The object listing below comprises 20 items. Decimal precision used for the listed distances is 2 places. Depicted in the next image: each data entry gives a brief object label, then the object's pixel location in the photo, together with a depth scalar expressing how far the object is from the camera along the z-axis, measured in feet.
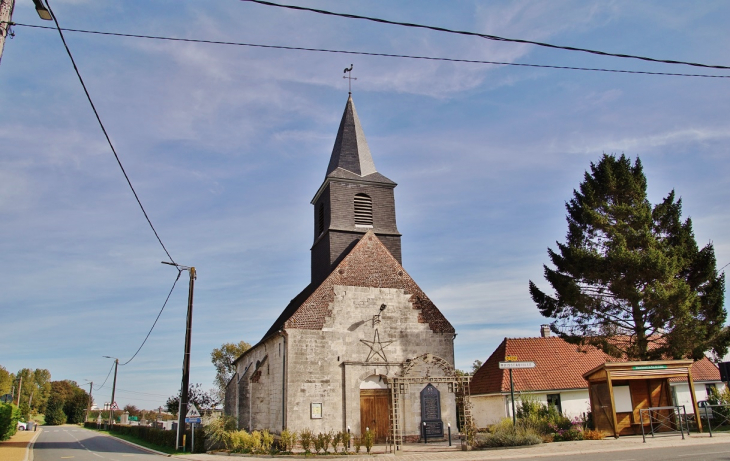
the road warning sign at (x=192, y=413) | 64.59
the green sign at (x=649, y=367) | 55.21
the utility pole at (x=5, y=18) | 25.16
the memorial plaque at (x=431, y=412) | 65.51
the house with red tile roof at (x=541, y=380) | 84.43
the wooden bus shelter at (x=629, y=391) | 55.21
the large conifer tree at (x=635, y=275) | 66.49
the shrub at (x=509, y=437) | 52.65
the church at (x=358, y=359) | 63.21
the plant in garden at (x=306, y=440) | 55.31
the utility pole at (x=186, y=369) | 67.92
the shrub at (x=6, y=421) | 93.56
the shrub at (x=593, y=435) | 55.18
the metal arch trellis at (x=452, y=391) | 55.88
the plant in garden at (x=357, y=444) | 53.98
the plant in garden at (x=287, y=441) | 57.28
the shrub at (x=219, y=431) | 64.28
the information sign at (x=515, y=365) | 57.72
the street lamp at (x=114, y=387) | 165.29
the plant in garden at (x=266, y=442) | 58.44
